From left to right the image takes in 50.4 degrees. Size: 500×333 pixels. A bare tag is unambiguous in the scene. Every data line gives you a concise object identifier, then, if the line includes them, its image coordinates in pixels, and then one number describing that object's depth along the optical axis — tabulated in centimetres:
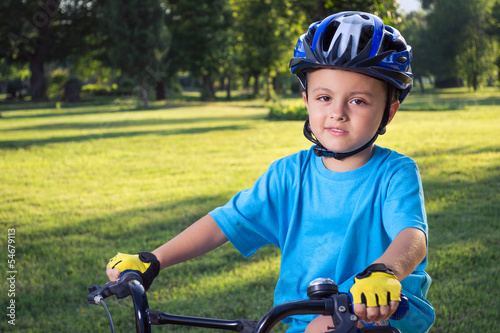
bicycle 135
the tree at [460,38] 4359
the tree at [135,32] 3481
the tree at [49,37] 4403
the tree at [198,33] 4659
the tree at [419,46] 6286
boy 200
